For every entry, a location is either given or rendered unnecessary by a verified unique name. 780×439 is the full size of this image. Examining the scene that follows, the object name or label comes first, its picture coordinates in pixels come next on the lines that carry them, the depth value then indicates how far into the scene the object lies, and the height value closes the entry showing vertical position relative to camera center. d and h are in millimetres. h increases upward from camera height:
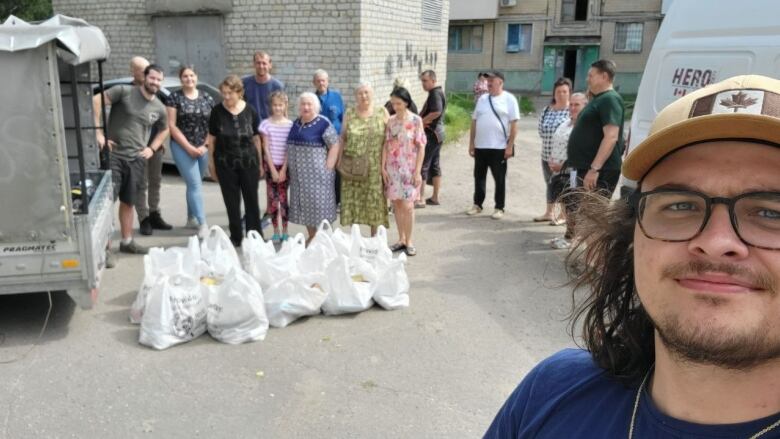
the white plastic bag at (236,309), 4188 -1587
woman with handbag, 5984 -835
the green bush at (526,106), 27188 -1254
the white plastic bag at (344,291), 4613 -1598
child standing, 6098 -634
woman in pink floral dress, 5977 -761
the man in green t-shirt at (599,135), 5668 -513
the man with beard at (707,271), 1000 -312
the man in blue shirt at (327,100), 7027 -292
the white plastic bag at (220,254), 4625 -1375
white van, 3922 +223
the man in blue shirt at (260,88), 7355 -187
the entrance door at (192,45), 12133 +509
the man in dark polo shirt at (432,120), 7840 -550
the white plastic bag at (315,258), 4773 -1396
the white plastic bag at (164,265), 4430 -1409
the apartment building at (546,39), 31922 +2077
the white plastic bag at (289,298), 4500 -1609
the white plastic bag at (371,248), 4926 -1358
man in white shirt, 7320 -587
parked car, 9184 -262
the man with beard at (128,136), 6152 -646
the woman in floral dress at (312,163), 5953 -847
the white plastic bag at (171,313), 4156 -1605
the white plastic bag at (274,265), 4633 -1419
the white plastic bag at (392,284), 4781 -1596
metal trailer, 3787 -666
